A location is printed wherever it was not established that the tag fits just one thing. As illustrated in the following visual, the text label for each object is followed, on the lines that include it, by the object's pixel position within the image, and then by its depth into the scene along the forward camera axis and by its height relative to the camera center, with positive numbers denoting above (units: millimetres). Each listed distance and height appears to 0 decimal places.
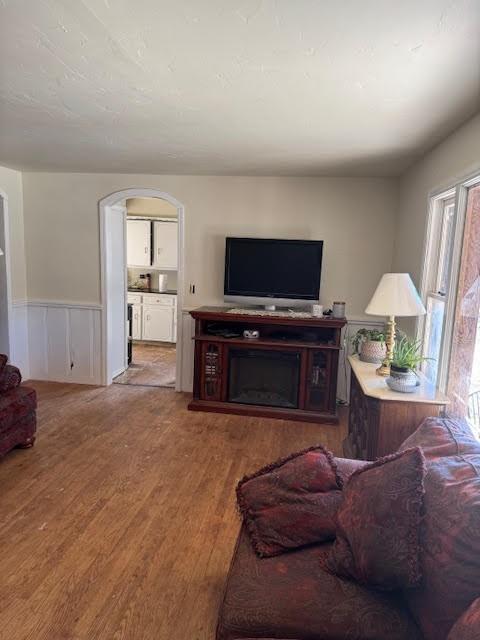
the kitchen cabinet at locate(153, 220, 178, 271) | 6641 +265
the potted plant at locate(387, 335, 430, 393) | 2410 -595
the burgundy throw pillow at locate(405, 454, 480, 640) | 1130 -796
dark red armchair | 2990 -1151
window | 2652 -60
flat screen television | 4227 -56
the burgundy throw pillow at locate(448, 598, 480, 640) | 931 -809
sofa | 1157 -1048
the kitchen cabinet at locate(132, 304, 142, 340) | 6820 -1000
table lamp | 2533 -180
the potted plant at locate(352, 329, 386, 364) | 3098 -597
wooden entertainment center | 4047 -996
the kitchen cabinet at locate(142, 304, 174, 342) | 6773 -993
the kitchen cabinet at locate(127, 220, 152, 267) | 6676 +296
